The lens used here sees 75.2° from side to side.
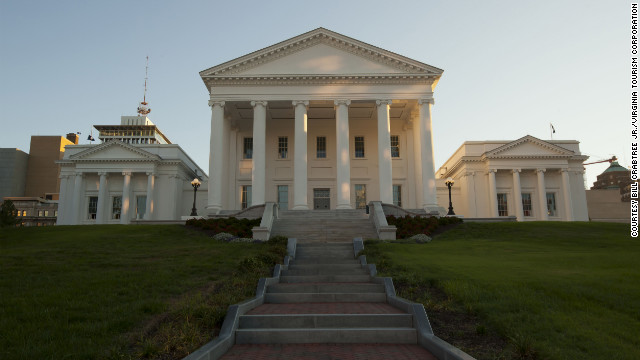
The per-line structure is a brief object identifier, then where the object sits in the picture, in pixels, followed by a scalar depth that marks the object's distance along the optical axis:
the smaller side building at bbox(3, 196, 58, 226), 69.32
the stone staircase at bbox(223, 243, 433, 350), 8.16
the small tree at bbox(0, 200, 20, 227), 30.03
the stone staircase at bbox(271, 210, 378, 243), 23.24
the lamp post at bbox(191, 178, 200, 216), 31.22
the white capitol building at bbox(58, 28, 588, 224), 34.59
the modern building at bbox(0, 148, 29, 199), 97.89
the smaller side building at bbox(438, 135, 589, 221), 43.41
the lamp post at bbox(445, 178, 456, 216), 31.12
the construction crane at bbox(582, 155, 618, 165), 92.05
